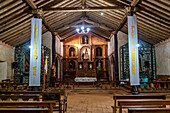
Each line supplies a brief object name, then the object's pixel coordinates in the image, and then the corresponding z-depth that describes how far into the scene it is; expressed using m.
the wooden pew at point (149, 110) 2.65
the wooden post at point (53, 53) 14.55
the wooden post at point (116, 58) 13.81
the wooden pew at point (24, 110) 2.70
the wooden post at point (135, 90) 8.42
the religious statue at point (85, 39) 19.82
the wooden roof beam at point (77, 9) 10.02
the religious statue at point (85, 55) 19.18
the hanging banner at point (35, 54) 8.64
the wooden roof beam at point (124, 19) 8.83
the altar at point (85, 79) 13.51
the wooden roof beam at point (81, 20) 14.30
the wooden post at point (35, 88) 8.70
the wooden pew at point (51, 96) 4.51
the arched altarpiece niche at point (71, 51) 20.14
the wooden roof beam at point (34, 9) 8.87
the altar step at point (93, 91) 10.19
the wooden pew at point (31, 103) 3.19
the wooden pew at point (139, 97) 4.18
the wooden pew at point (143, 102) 3.28
